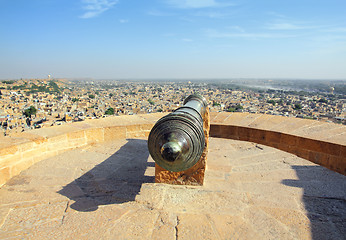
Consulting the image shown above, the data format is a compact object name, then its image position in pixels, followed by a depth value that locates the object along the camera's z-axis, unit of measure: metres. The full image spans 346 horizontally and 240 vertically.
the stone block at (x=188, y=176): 2.39
